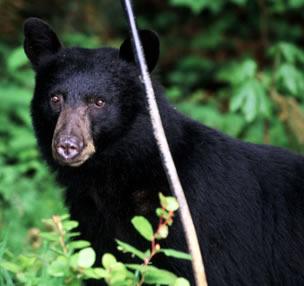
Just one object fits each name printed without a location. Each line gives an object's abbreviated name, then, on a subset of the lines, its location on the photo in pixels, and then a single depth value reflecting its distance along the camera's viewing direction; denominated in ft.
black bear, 26.35
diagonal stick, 18.43
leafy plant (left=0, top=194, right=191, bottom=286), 17.21
